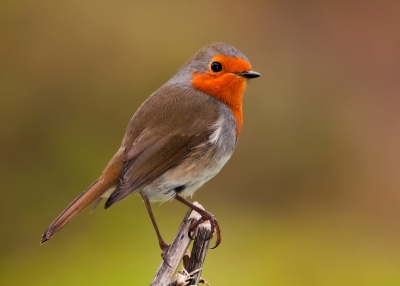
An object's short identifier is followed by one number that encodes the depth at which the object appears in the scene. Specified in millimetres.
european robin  7391
